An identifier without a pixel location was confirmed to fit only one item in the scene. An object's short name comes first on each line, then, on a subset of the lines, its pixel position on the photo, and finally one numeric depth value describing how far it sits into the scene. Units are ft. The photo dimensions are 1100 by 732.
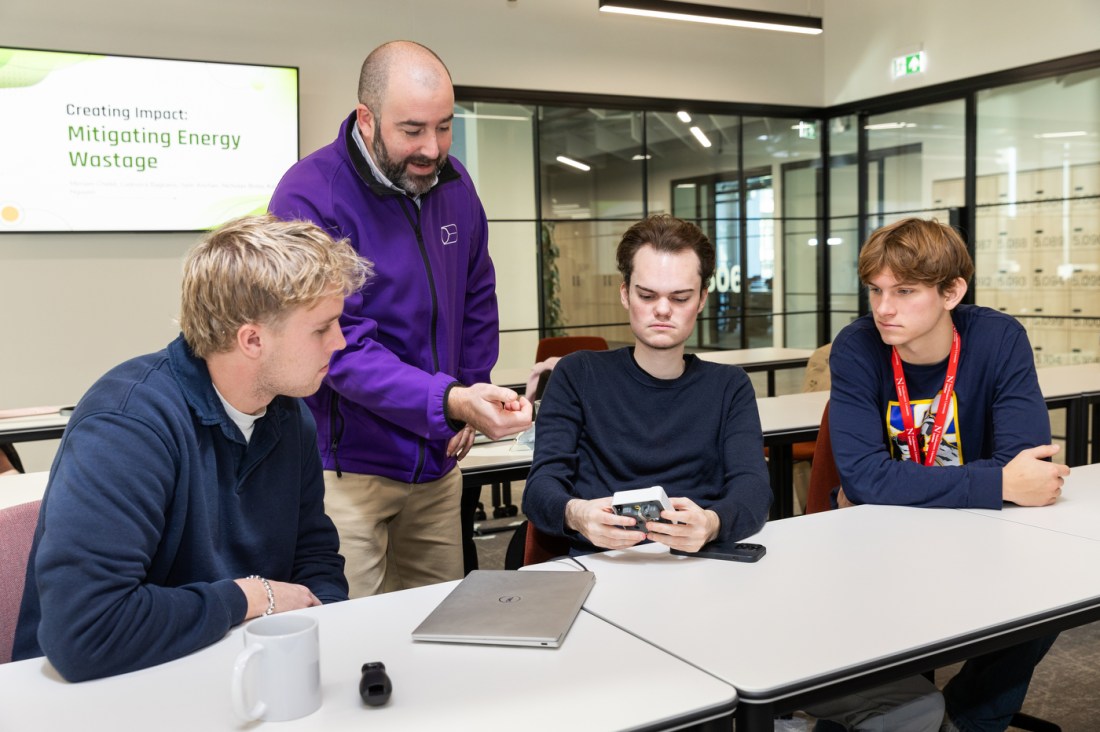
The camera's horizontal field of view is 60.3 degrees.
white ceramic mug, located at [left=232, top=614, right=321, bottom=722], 3.43
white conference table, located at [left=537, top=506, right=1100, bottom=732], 3.98
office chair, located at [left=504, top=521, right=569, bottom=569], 6.48
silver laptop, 4.22
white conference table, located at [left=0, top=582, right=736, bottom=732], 3.51
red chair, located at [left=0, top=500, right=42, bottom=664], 4.66
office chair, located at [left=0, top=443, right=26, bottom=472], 11.96
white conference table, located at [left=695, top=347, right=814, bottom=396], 17.02
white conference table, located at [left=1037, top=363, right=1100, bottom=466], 11.83
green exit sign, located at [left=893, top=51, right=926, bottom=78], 23.72
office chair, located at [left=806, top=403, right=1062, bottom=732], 8.00
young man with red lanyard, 6.61
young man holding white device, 6.46
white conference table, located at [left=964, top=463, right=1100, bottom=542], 5.93
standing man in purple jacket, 6.25
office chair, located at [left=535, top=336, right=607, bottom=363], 16.61
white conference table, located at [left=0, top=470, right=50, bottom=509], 7.89
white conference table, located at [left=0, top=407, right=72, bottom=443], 11.65
